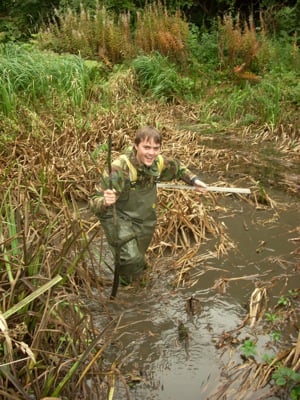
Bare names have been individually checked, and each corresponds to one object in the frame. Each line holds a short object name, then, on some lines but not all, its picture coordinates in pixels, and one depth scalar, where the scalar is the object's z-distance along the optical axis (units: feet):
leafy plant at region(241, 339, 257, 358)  11.41
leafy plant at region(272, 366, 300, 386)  10.34
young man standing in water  13.52
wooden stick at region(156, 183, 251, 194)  14.06
